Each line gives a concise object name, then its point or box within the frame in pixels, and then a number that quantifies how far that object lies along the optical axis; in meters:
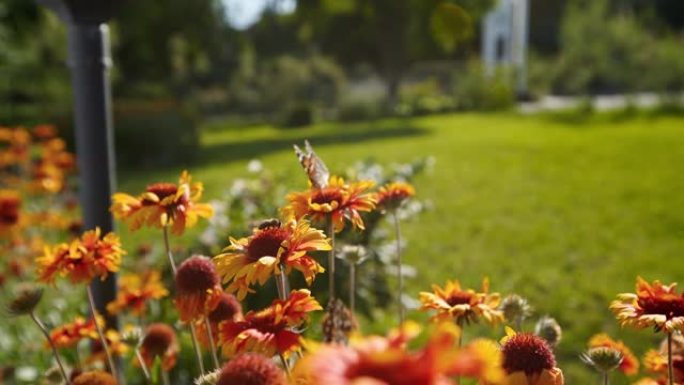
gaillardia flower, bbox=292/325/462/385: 0.24
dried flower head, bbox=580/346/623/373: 0.46
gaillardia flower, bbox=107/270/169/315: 0.69
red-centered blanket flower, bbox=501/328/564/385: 0.38
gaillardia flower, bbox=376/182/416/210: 0.62
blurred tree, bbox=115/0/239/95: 15.30
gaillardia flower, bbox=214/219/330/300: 0.41
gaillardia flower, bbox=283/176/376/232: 0.46
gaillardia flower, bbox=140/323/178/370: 0.62
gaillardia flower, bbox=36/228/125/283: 0.52
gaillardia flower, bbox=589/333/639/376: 0.51
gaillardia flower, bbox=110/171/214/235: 0.51
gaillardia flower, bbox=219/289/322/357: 0.41
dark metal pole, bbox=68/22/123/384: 0.81
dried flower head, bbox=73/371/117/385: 0.49
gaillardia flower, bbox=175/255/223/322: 0.47
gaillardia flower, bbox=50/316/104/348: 0.61
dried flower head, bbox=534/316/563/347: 0.56
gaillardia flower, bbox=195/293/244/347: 0.52
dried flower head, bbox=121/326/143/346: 0.59
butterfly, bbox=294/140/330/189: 0.47
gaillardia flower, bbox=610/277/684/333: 0.43
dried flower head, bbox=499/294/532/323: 0.54
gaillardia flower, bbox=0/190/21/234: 1.10
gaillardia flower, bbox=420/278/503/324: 0.47
